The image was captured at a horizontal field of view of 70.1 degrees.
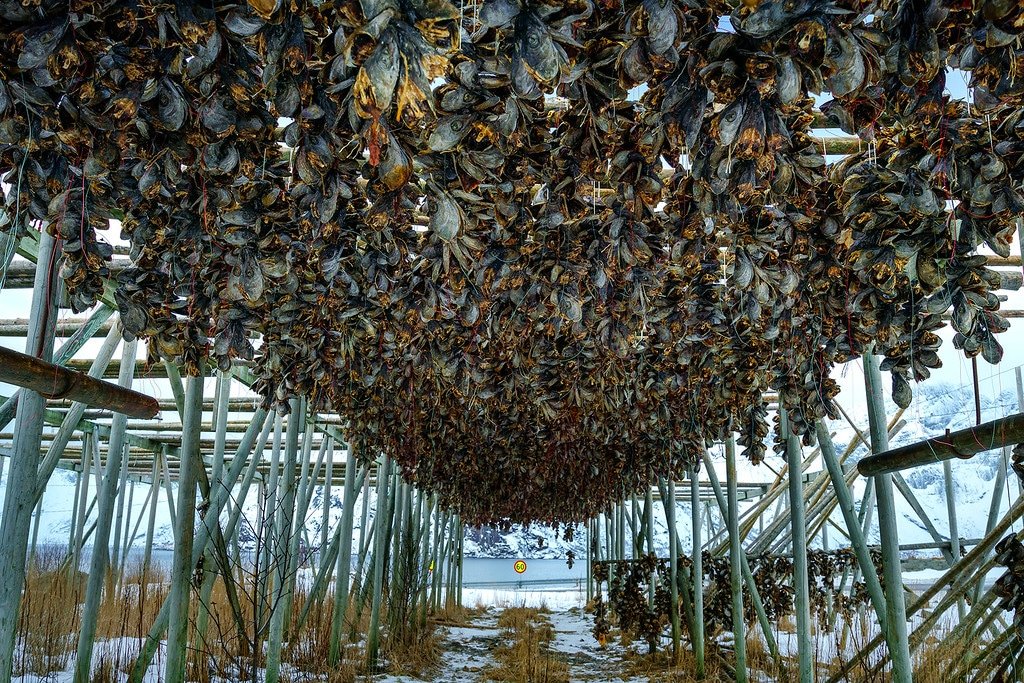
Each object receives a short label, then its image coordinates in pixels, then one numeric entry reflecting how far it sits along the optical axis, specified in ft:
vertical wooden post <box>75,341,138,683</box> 16.72
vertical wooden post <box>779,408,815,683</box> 19.39
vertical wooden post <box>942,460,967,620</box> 33.44
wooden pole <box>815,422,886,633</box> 15.64
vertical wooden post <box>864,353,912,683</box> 14.14
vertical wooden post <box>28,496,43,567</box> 33.67
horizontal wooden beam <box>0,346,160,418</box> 7.56
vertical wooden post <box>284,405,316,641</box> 23.94
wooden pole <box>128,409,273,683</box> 16.79
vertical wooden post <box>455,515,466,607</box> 68.98
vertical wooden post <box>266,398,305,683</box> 19.99
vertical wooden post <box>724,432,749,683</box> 24.62
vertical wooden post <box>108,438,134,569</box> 39.42
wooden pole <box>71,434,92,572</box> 35.91
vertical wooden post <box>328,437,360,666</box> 25.99
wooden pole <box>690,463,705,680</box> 28.48
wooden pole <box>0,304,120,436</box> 13.42
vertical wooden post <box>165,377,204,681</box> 15.25
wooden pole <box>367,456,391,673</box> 28.68
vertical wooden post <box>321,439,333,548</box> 38.25
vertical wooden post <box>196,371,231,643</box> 19.70
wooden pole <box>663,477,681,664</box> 33.06
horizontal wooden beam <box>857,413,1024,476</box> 9.38
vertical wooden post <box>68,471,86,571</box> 35.42
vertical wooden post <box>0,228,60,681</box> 11.06
